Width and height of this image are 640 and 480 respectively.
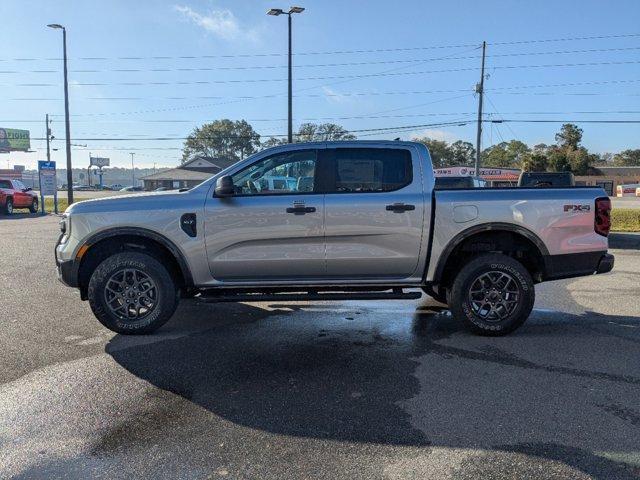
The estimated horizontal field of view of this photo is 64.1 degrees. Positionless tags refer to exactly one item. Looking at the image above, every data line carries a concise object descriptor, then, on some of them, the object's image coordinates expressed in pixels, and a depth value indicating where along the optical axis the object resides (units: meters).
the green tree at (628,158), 114.99
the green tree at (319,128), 85.14
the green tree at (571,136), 79.94
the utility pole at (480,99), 35.25
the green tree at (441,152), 97.71
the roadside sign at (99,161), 131.80
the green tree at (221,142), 116.81
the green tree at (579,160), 70.38
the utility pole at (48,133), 63.66
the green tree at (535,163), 60.62
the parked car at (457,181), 13.02
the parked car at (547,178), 12.55
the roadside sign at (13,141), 78.38
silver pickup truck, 5.22
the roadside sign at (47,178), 26.61
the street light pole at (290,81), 19.80
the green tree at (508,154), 90.69
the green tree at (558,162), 64.31
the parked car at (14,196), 24.89
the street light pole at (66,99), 24.81
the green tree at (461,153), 104.38
